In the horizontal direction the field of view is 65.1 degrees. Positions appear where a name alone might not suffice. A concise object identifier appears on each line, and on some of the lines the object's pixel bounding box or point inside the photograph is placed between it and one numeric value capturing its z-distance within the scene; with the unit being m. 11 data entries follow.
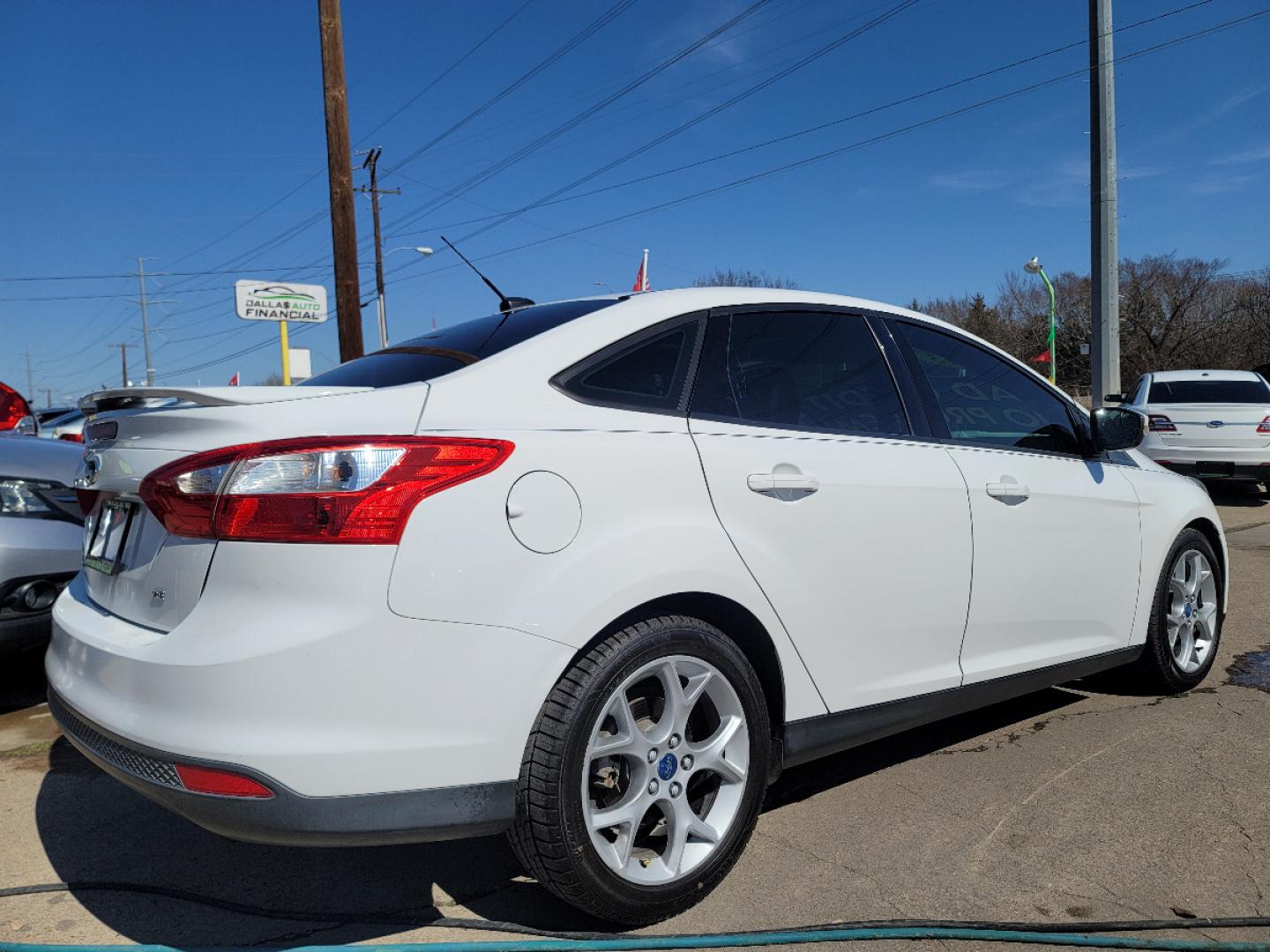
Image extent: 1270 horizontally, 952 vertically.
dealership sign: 15.70
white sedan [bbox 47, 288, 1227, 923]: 2.00
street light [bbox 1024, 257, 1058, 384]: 25.02
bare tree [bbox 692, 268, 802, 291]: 41.88
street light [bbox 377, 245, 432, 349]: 32.87
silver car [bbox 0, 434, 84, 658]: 3.92
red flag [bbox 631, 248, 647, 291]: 6.70
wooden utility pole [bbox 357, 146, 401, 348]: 33.75
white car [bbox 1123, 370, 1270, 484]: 11.17
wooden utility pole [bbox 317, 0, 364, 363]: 10.89
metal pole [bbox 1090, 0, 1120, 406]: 12.45
